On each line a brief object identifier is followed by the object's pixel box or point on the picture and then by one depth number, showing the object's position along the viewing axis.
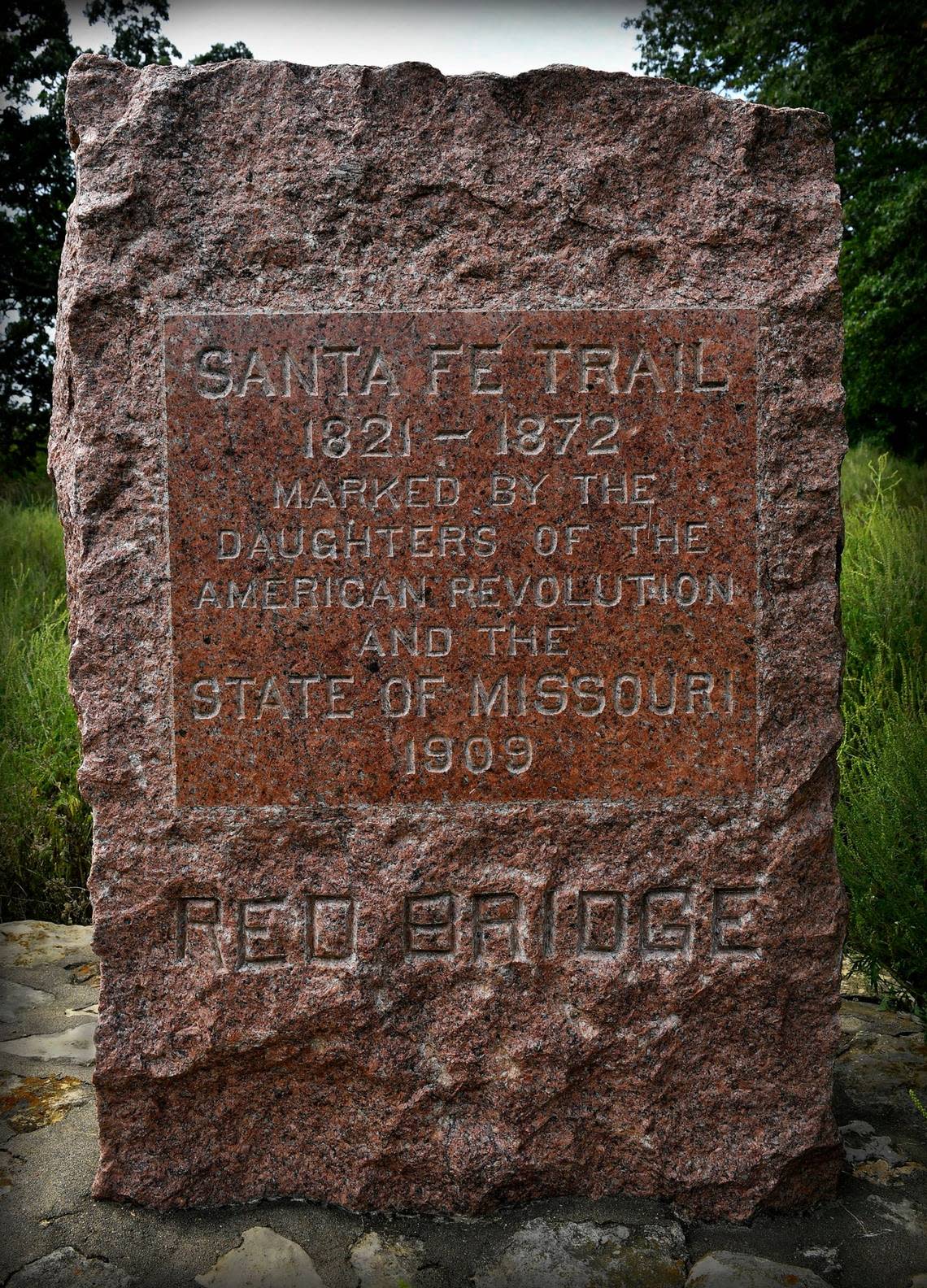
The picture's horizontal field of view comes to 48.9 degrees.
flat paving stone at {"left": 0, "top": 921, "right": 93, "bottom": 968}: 3.41
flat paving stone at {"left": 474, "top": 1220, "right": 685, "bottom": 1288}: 2.01
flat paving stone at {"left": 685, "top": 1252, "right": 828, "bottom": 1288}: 2.01
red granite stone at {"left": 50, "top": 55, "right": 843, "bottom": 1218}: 2.20
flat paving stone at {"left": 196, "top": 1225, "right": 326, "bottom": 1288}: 2.00
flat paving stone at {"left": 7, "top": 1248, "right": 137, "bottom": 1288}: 1.99
